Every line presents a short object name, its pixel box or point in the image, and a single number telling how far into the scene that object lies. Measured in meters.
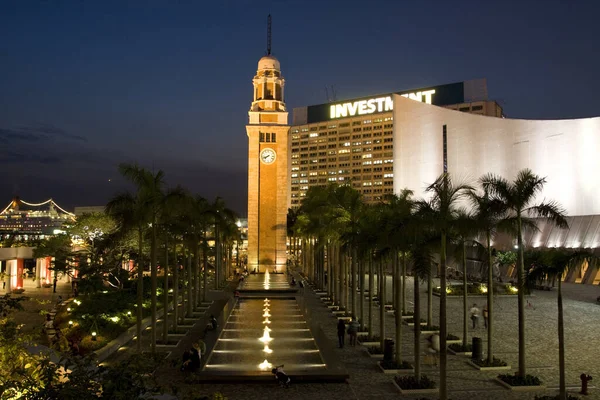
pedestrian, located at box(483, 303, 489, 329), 19.40
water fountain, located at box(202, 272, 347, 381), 13.07
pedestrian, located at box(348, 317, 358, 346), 17.48
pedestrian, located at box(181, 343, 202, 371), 13.39
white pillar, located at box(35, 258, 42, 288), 38.34
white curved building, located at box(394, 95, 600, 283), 49.94
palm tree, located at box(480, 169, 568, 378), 12.42
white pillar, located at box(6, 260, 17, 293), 34.16
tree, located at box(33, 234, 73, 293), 31.81
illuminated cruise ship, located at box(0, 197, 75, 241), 156.29
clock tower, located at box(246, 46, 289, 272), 49.72
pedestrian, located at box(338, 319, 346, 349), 16.98
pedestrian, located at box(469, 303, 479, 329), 19.83
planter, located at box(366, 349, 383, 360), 15.71
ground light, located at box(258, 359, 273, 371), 13.63
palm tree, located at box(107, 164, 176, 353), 14.79
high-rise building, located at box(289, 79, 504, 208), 112.12
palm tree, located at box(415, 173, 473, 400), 11.12
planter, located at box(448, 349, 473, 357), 15.86
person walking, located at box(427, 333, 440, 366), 14.23
